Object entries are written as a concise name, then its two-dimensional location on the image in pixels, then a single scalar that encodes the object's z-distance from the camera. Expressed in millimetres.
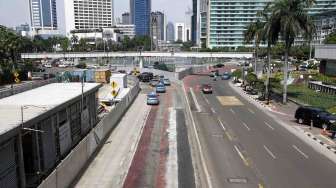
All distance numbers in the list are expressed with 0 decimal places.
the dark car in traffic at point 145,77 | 78875
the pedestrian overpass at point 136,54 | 121875
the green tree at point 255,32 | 58675
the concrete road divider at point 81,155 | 17469
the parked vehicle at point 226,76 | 89425
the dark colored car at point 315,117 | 32906
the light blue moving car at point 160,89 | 61125
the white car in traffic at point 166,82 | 72500
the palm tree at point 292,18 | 46594
